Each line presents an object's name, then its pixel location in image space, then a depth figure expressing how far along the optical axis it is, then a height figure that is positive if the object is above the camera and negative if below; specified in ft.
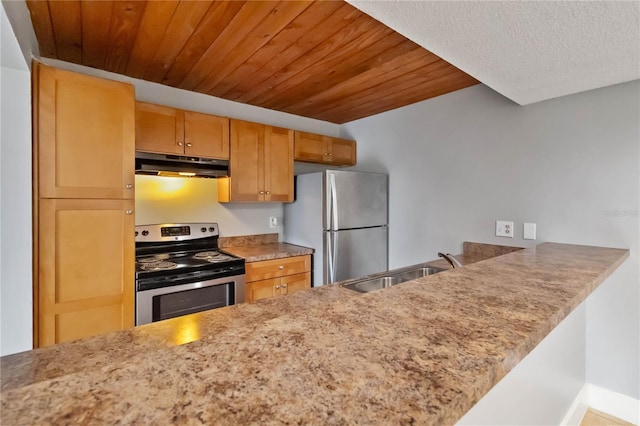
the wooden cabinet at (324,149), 9.73 +2.06
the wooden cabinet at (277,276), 7.88 -1.83
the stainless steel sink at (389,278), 4.97 -1.26
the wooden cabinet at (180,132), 6.96 +1.93
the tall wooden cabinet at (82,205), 5.27 +0.09
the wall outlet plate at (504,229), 7.28 -0.45
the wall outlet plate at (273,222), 10.26 -0.40
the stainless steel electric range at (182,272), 6.39 -1.40
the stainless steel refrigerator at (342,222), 8.64 -0.35
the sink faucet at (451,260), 5.62 -0.94
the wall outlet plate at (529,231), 6.92 -0.49
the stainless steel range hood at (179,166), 7.02 +1.11
